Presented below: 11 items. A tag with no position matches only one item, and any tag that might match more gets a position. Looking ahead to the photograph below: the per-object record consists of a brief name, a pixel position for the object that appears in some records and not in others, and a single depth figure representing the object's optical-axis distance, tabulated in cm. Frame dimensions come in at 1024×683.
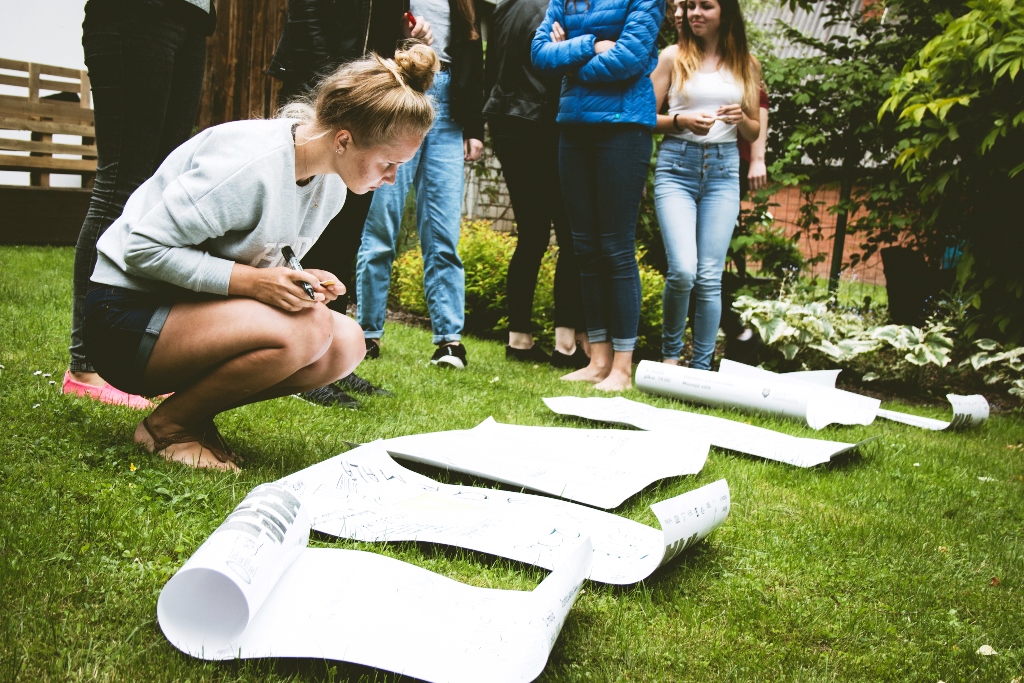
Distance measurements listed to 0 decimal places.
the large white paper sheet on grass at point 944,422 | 343
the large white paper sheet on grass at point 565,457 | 198
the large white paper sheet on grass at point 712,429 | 254
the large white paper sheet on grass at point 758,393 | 316
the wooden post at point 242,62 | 673
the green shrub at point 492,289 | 499
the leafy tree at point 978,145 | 418
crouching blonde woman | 177
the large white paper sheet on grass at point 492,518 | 154
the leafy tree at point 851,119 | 571
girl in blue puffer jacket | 343
